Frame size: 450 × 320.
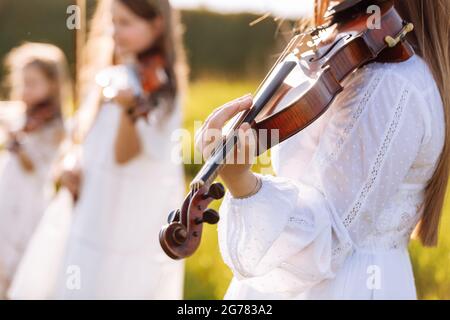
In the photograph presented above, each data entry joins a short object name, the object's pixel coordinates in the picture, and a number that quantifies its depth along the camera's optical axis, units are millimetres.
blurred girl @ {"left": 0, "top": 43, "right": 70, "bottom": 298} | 4410
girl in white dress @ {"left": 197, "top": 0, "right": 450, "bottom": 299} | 1687
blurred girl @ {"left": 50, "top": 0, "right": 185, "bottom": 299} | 3660
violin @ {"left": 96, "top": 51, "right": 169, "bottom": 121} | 3545
